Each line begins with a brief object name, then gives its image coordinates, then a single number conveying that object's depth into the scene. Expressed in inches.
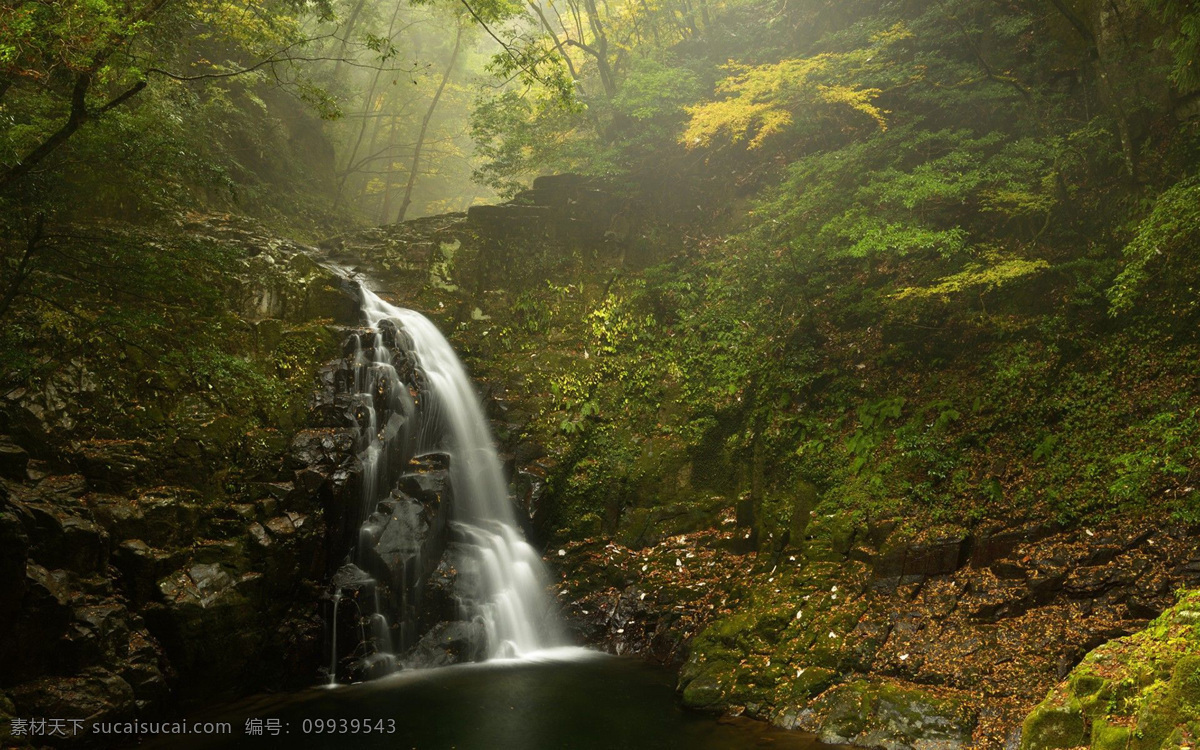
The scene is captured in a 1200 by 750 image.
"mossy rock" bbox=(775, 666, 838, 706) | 283.1
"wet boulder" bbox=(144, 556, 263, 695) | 291.7
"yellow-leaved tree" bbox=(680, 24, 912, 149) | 534.9
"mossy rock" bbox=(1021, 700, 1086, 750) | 192.9
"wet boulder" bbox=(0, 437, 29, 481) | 273.3
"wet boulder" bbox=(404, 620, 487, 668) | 366.3
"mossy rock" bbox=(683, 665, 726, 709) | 301.0
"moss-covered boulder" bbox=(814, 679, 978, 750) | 239.5
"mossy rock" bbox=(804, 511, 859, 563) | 347.9
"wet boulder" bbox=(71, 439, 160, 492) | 300.0
